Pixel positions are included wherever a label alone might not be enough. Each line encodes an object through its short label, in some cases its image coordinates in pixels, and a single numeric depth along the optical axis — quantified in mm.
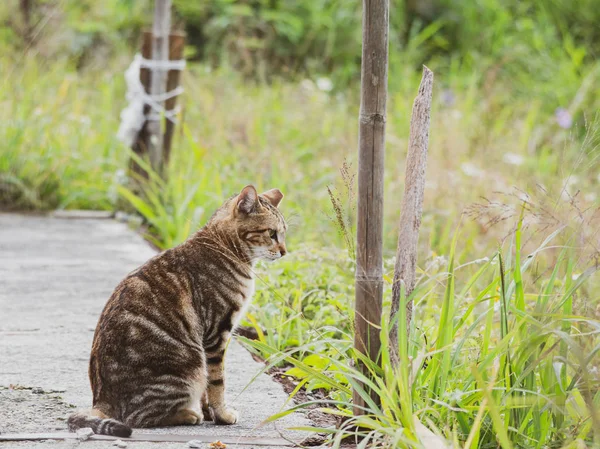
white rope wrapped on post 14305
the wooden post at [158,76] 14281
